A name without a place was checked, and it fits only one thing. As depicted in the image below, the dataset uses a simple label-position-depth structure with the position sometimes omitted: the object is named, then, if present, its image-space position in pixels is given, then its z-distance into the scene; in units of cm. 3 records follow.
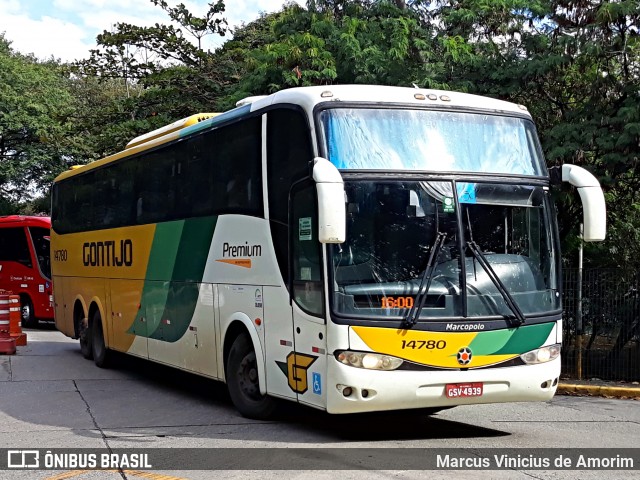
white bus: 848
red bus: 2658
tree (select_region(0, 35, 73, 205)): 4162
